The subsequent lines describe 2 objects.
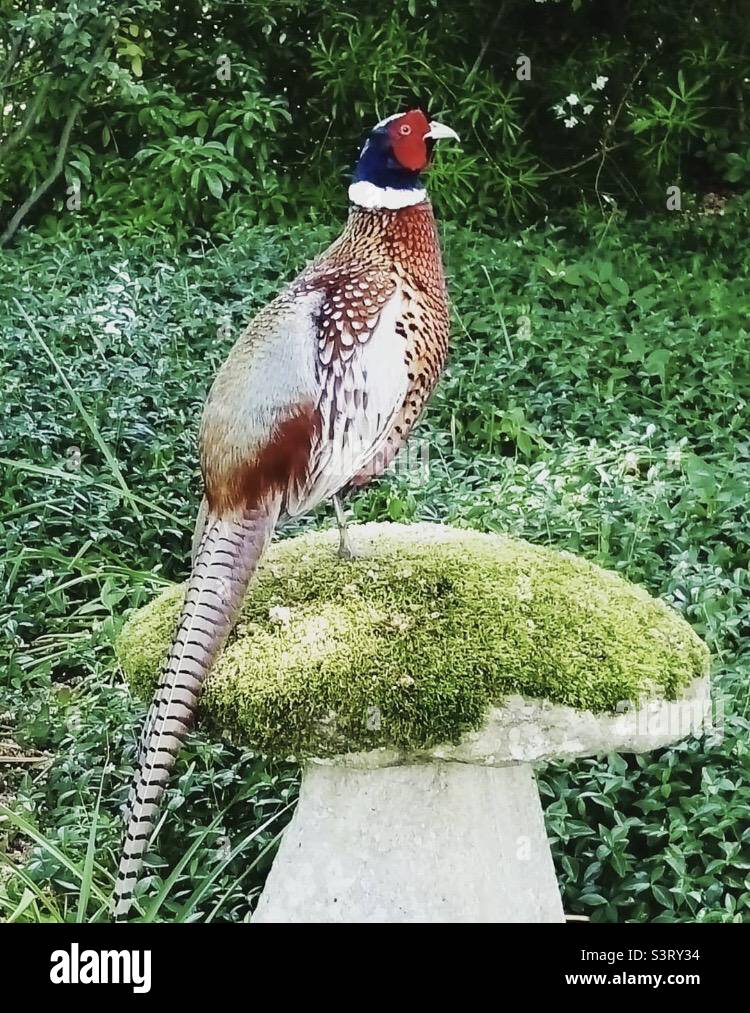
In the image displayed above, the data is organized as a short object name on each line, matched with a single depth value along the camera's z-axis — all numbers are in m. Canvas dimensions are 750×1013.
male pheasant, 1.63
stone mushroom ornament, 1.42
